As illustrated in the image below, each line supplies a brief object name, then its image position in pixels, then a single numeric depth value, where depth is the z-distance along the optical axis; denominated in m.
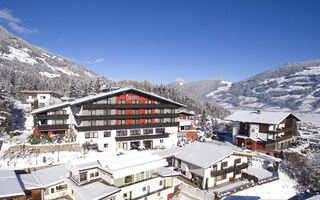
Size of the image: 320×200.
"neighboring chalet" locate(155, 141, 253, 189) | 26.58
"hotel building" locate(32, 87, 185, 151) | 35.50
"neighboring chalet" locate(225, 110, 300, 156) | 45.84
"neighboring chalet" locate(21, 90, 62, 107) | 57.88
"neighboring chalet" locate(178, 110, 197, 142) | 48.67
